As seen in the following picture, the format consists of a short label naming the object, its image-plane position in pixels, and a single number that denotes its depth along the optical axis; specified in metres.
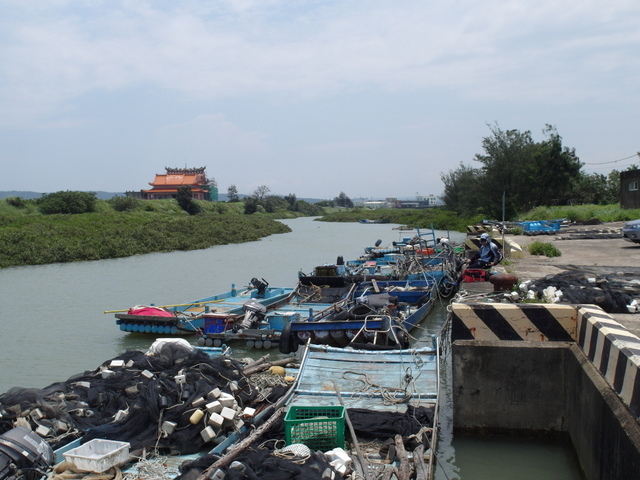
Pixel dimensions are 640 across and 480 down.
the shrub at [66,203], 46.53
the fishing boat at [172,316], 13.50
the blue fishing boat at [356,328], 10.49
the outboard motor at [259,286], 16.14
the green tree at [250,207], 81.88
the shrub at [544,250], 16.44
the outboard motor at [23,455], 5.35
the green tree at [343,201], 185.62
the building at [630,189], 35.00
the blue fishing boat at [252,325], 12.34
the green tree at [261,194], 111.29
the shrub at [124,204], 55.16
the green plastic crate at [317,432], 5.82
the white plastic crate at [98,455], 5.41
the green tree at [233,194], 102.00
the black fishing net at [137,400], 6.13
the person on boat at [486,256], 14.79
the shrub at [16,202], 46.19
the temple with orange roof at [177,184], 78.75
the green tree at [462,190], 55.34
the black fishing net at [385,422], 6.20
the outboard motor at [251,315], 12.74
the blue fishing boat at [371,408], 5.77
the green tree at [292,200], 121.81
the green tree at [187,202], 63.88
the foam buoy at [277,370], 8.40
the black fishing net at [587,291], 8.04
